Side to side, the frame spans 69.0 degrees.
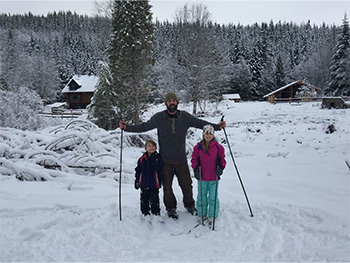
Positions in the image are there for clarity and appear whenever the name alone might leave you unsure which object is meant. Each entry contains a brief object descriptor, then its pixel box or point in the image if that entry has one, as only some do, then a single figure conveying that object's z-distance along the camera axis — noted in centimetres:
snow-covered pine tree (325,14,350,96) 3631
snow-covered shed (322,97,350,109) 2462
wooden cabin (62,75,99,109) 4706
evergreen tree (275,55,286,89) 5338
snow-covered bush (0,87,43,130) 1409
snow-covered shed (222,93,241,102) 4948
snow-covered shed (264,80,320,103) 4466
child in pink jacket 390
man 412
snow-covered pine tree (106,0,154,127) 1877
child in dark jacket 407
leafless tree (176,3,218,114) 2620
